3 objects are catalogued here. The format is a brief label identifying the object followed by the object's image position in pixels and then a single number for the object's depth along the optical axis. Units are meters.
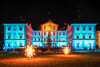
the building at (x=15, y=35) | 69.12
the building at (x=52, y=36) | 82.69
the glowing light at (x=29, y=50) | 27.35
